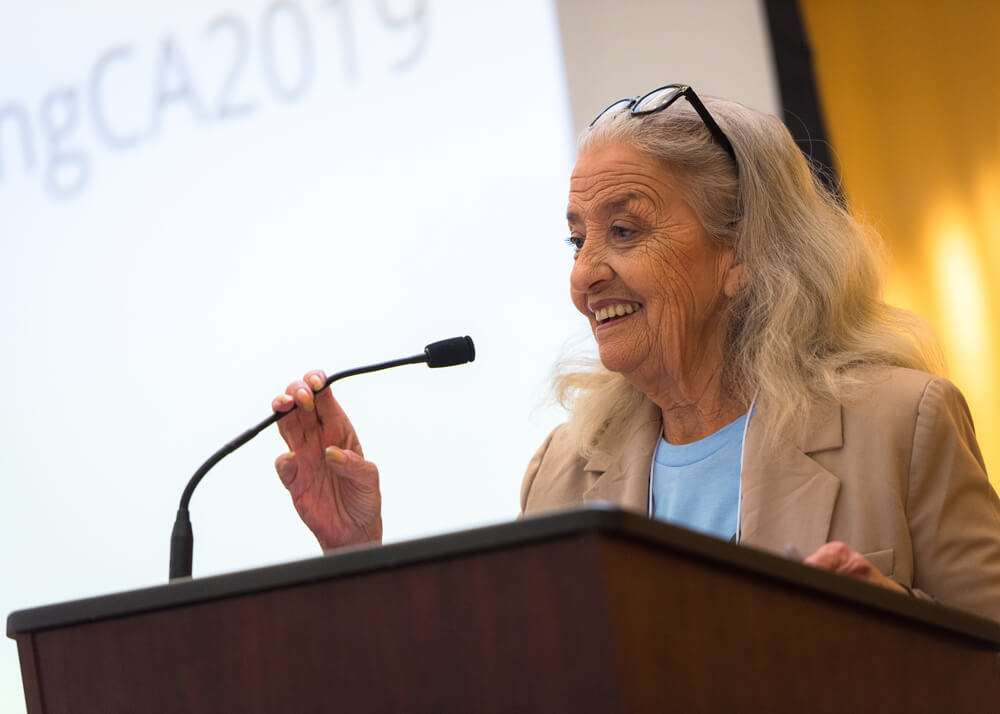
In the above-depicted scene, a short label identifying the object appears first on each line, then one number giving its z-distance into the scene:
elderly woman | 3.06
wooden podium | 2.48
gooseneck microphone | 3.00
